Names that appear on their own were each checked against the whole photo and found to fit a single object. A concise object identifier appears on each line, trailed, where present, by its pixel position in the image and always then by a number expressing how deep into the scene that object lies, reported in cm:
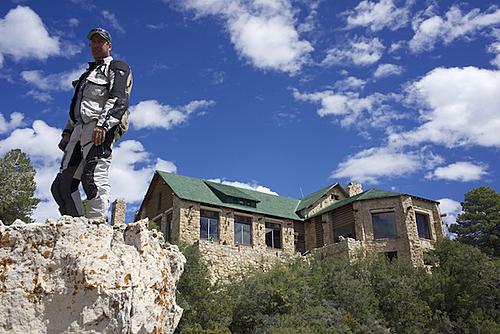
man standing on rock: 538
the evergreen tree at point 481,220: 2952
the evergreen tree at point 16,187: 2348
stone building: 2884
